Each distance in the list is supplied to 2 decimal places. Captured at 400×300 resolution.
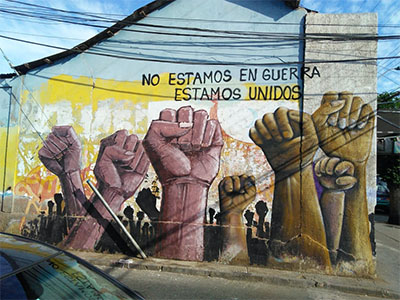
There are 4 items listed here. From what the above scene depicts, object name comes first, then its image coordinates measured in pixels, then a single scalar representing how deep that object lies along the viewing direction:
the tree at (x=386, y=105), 19.99
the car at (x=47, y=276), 1.74
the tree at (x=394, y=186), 12.94
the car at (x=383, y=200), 18.95
